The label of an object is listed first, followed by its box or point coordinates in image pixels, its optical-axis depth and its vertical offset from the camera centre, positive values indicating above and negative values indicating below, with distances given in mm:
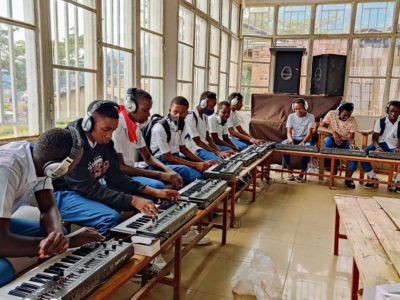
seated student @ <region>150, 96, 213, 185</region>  3307 -520
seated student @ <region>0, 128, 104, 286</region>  1356 -442
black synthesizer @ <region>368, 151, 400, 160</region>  4429 -692
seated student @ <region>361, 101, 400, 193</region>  4910 -510
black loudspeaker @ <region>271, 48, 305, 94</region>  6762 +507
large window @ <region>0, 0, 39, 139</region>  2441 +116
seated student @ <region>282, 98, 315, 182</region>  5352 -470
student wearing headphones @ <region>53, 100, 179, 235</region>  2004 -582
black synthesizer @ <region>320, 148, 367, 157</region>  4651 -704
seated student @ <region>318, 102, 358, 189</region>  5152 -466
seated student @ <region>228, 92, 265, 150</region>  5320 -513
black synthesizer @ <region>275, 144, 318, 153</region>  4891 -707
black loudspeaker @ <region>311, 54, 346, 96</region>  6594 +420
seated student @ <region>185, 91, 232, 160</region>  4062 -435
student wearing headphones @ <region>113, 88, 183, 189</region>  2764 -395
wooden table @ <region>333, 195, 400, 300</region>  1593 -763
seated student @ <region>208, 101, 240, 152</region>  4727 -403
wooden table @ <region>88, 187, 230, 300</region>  1283 -727
